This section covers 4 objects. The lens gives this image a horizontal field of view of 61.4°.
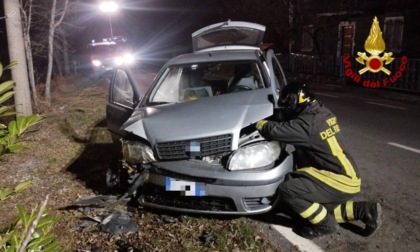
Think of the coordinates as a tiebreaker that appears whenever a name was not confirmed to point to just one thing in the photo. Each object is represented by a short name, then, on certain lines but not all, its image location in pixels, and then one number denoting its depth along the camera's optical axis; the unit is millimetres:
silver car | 3189
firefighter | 3135
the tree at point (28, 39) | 9204
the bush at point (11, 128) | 1687
